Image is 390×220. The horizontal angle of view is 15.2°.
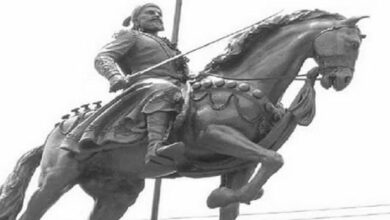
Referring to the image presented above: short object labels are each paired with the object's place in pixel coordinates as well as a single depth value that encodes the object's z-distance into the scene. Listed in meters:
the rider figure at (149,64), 11.73
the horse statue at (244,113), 11.59
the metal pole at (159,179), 12.84
